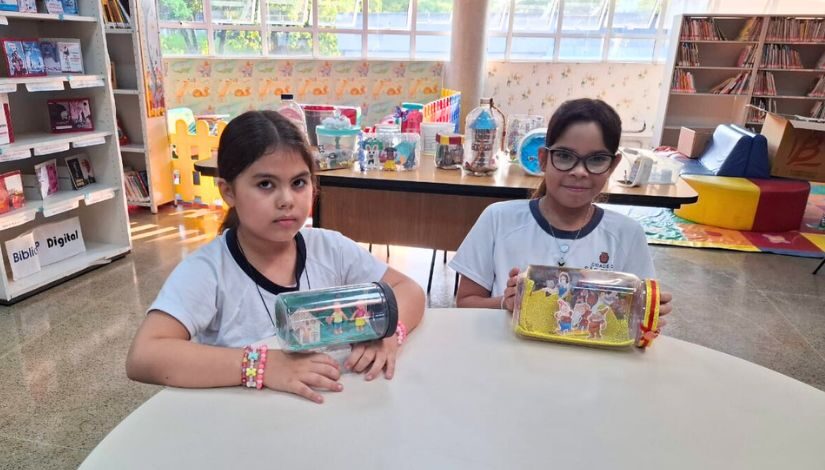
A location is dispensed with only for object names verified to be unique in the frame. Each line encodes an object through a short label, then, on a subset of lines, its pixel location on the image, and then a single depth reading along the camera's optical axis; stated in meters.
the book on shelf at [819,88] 6.23
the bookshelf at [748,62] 6.14
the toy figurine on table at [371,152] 2.45
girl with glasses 1.32
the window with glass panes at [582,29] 7.15
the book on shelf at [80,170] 3.22
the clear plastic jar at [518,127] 2.82
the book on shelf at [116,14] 3.90
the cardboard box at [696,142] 5.50
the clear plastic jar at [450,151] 2.49
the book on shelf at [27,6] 2.72
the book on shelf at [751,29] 6.17
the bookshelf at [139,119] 4.05
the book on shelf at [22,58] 2.69
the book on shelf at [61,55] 2.93
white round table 0.72
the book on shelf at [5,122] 2.65
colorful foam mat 4.05
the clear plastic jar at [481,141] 2.41
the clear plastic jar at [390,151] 2.42
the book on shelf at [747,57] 6.31
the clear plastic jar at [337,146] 2.45
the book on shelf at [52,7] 2.90
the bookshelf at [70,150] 2.80
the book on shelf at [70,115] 3.09
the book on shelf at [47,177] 2.98
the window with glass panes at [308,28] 6.76
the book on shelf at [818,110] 6.29
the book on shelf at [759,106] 6.43
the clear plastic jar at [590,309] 1.00
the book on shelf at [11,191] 2.71
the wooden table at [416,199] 2.25
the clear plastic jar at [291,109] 2.44
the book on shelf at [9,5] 2.62
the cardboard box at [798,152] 4.46
